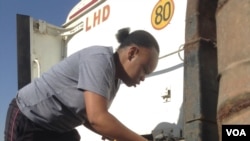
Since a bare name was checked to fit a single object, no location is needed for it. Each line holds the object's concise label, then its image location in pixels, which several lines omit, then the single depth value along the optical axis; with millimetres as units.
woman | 1542
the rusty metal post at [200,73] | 1755
